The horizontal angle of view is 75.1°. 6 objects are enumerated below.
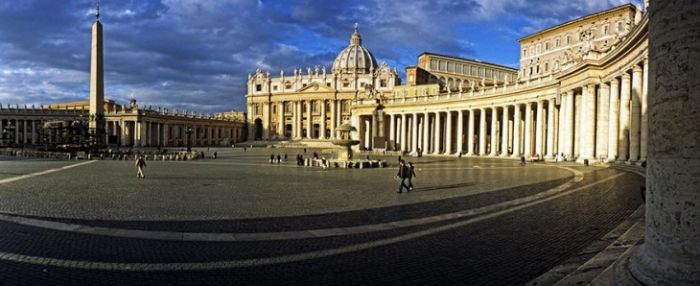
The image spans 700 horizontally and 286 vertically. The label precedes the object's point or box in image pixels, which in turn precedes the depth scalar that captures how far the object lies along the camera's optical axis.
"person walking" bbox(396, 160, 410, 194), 17.17
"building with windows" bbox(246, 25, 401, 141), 127.19
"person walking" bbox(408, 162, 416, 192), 17.40
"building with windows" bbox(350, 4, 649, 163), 29.17
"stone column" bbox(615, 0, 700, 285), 4.28
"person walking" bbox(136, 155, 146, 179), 23.31
